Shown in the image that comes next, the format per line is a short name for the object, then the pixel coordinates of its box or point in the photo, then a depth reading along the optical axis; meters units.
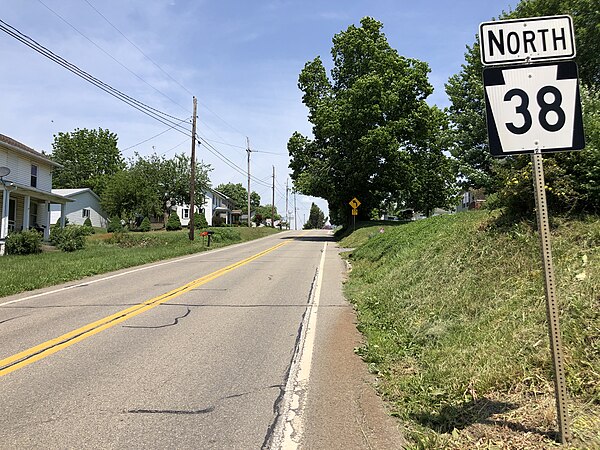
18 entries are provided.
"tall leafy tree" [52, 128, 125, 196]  80.81
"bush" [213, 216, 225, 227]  80.25
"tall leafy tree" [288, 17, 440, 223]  36.19
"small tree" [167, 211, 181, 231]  59.25
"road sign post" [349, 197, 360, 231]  34.38
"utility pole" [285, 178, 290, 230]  102.73
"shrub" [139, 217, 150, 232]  56.05
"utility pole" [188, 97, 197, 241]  31.19
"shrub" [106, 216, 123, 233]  51.18
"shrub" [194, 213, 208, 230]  65.43
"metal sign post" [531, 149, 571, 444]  3.18
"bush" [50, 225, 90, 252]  26.36
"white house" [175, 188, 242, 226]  73.94
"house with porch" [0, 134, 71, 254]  25.89
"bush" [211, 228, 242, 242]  38.01
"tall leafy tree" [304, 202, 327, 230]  169.25
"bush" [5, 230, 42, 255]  23.33
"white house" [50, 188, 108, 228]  54.47
